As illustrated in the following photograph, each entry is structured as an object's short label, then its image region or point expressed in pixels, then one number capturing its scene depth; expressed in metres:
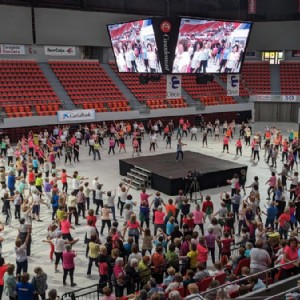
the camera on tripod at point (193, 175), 14.53
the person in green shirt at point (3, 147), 19.71
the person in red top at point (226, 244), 8.86
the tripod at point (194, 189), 14.41
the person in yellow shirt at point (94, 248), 8.63
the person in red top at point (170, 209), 10.74
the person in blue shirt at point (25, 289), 6.96
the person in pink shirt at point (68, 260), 8.26
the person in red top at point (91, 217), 9.54
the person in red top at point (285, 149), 19.03
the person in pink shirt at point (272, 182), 13.66
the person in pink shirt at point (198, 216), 10.61
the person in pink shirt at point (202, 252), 8.33
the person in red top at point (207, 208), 11.35
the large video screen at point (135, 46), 19.17
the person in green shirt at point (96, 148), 19.54
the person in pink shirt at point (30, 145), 19.06
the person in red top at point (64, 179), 14.14
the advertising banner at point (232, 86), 21.99
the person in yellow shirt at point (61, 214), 10.27
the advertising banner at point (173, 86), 20.22
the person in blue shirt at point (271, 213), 10.87
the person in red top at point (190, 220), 10.09
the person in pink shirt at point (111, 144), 20.41
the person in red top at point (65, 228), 9.66
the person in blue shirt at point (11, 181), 13.72
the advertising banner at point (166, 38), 18.30
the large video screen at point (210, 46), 19.07
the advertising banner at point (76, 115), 24.44
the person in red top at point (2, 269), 7.64
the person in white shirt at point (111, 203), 11.69
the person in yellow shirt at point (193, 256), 8.31
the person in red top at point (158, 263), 8.01
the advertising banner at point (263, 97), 32.27
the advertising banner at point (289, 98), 31.60
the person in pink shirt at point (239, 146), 20.13
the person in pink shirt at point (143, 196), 11.86
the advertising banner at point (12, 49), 27.15
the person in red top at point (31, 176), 13.67
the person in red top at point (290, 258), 7.65
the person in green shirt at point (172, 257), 8.19
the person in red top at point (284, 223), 10.12
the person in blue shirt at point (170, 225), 9.76
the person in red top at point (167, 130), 22.67
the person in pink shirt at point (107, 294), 6.31
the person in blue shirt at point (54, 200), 11.94
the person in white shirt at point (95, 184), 12.66
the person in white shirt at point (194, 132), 24.49
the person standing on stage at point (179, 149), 17.41
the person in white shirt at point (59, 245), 8.90
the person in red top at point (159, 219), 10.49
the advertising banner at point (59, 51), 29.05
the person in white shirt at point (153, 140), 21.21
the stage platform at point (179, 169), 14.98
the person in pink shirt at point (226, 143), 20.56
